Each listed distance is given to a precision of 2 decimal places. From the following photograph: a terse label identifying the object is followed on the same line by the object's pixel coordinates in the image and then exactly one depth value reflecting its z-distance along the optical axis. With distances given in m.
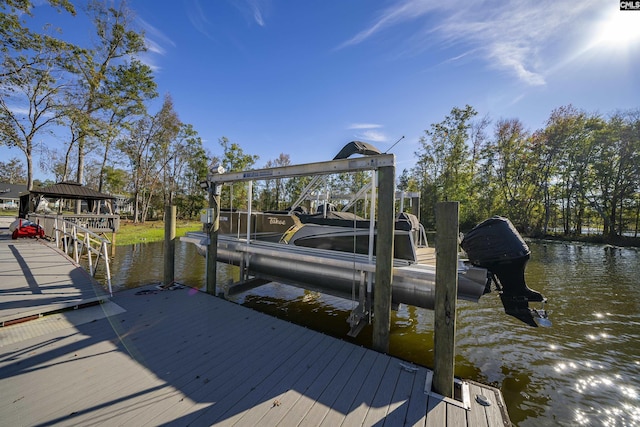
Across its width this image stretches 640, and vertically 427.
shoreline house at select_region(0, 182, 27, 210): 40.41
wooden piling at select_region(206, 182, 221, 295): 5.10
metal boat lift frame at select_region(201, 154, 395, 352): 3.16
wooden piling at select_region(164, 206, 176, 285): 5.18
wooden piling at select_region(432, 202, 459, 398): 2.37
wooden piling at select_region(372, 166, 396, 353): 3.15
